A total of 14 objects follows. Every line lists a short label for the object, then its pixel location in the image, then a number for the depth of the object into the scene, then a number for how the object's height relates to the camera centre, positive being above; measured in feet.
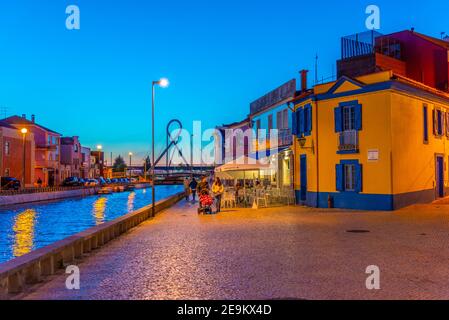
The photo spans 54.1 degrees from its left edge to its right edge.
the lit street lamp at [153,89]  70.44 +14.27
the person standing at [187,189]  116.45 -4.24
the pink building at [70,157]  274.57 +11.36
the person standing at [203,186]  72.04 -2.02
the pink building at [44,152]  232.94 +12.96
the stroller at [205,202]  71.10 -4.55
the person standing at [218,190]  73.61 -2.74
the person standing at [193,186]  111.34 -3.07
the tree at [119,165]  532.56 +12.11
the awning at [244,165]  80.64 +1.57
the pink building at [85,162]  311.19 +9.03
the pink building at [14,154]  170.83 +8.92
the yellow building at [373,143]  67.97 +4.88
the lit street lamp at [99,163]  374.63 +9.98
